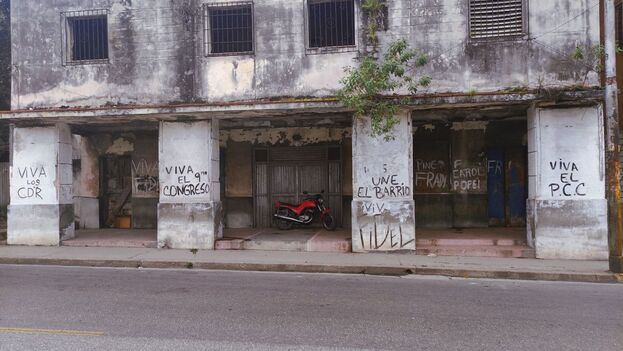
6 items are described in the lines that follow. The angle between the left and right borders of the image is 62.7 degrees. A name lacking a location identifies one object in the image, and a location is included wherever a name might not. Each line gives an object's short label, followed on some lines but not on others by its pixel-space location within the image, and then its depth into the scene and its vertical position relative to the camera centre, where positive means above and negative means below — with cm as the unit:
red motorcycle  1464 -88
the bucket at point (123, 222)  1628 -118
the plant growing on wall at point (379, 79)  1073 +220
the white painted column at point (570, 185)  1088 -15
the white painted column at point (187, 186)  1254 -5
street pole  925 +56
